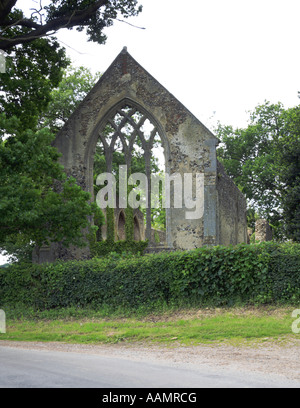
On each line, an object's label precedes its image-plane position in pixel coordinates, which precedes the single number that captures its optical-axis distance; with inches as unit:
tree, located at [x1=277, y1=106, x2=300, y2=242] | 856.3
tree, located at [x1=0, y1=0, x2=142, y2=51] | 591.5
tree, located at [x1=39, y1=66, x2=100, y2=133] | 1107.3
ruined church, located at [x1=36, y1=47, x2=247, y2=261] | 697.6
